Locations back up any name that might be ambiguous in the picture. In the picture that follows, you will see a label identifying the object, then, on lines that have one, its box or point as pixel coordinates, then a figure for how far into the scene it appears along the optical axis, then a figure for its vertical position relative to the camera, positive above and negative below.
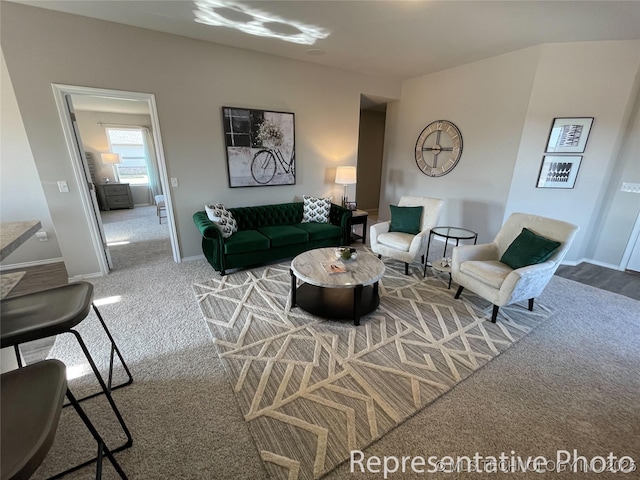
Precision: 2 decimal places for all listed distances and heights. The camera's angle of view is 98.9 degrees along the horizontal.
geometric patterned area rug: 1.60 -1.54
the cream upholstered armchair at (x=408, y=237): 3.52 -1.03
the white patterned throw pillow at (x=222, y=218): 3.64 -0.83
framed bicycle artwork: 3.96 +0.12
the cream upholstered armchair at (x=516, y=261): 2.51 -0.99
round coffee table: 2.50 -1.10
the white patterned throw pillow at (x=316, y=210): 4.46 -0.85
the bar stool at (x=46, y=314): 1.19 -0.73
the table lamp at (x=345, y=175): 4.62 -0.31
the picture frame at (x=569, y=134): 3.54 +0.32
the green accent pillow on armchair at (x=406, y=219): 3.84 -0.85
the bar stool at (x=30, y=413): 0.71 -0.75
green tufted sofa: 3.51 -1.07
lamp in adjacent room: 7.44 -0.18
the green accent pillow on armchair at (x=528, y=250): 2.60 -0.86
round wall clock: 4.62 +0.16
